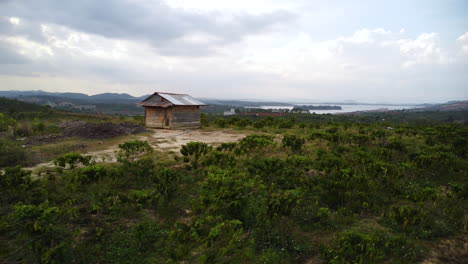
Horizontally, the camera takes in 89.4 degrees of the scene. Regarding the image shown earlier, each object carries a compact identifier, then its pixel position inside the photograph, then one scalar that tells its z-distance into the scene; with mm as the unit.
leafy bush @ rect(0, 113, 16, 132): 14342
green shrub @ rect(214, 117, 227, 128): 21516
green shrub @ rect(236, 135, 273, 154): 9375
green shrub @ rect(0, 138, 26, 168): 8188
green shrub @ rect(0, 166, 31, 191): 5491
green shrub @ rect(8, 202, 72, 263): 3469
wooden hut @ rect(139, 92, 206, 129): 18531
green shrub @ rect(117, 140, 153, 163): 8479
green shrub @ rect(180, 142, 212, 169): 8581
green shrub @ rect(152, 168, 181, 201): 6064
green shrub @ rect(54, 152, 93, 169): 6723
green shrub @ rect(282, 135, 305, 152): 10445
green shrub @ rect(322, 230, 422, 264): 3652
